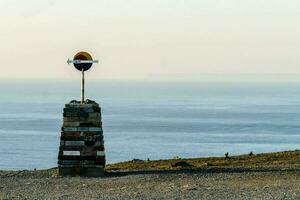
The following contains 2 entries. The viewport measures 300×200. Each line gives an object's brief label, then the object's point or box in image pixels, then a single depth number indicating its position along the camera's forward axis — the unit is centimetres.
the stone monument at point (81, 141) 2488
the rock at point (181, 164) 2803
